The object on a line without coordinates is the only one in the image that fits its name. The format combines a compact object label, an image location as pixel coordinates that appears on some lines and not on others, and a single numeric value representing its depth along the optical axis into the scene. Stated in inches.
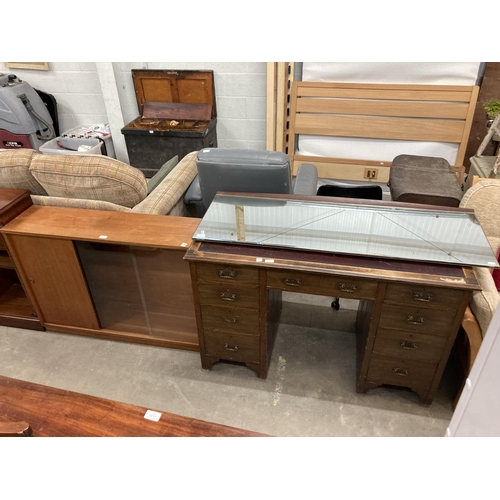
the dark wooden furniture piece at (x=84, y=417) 42.0
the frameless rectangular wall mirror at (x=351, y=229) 67.7
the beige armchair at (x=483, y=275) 70.1
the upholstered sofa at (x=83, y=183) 81.0
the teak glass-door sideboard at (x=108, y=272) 79.8
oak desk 64.7
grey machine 153.4
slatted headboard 134.3
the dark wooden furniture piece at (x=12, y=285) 84.0
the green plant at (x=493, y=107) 113.7
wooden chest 152.3
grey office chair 79.0
